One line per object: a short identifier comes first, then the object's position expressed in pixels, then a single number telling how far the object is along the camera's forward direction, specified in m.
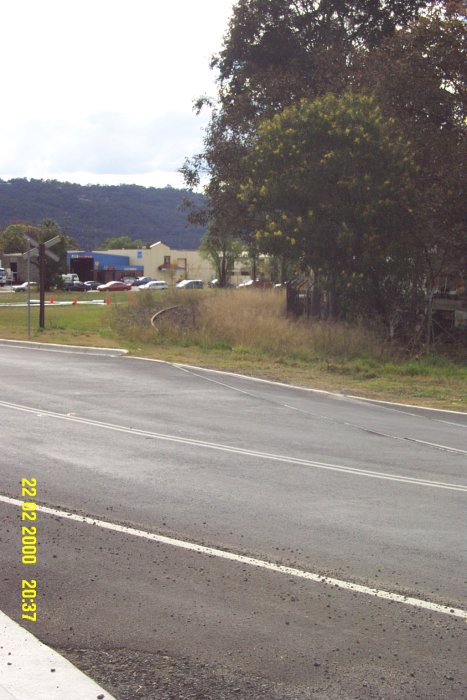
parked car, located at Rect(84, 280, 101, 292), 92.97
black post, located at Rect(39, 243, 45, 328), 30.42
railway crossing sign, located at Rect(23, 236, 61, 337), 28.38
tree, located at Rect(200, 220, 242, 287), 86.44
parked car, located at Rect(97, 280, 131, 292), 89.06
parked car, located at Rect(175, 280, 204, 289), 87.59
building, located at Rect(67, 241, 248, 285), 121.56
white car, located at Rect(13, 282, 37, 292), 79.49
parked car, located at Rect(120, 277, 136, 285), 106.25
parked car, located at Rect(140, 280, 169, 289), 90.19
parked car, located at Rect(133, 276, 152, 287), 103.25
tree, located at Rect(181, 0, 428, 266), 35.56
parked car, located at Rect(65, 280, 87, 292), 86.93
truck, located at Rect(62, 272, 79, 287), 85.92
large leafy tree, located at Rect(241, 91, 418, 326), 23.06
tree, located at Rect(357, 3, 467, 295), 22.73
